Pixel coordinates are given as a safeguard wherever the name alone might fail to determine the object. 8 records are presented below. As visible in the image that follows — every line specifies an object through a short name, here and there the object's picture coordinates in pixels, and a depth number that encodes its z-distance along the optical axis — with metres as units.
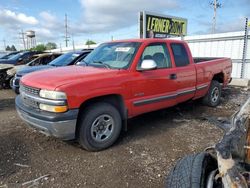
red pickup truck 2.86
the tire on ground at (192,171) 1.63
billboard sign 11.88
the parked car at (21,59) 9.92
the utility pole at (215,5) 32.06
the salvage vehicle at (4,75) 8.07
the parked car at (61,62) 6.36
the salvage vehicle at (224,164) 1.31
